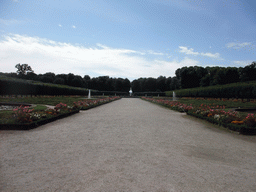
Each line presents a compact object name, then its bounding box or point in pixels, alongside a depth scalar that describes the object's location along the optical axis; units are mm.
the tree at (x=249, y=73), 49972
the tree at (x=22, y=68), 78388
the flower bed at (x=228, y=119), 7429
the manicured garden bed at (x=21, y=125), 7426
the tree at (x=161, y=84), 92438
